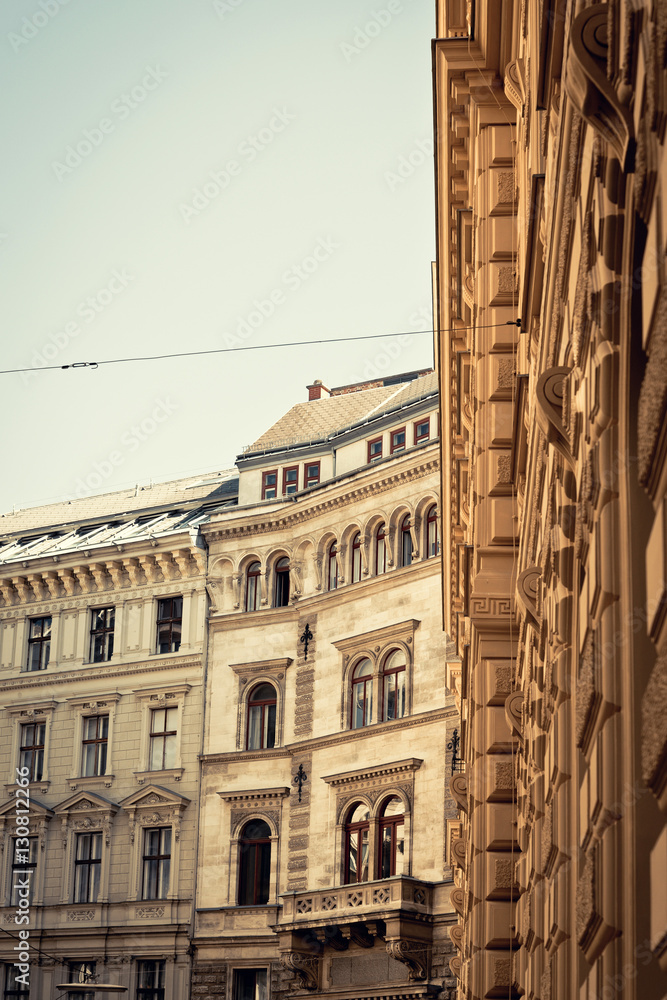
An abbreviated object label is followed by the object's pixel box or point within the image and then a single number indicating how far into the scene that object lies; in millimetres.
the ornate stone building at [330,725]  33781
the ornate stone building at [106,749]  38750
